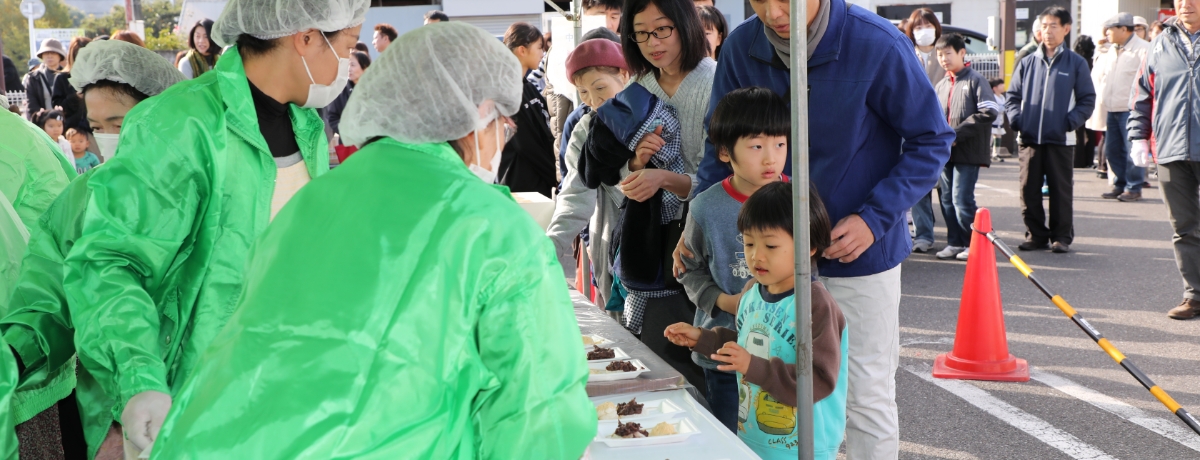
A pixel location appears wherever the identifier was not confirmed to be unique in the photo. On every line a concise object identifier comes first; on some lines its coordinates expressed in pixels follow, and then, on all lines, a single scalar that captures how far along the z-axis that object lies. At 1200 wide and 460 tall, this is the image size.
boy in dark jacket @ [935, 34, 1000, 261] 7.86
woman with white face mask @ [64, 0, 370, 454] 1.95
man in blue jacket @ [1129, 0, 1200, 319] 5.96
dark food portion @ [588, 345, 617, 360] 2.95
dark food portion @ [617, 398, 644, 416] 2.50
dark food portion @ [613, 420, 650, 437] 2.32
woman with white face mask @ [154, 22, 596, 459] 1.43
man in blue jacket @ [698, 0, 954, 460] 2.74
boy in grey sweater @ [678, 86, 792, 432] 2.79
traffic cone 5.00
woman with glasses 3.45
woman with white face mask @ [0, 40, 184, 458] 2.15
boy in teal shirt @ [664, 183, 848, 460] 2.39
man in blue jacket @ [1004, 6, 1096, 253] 7.98
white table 2.15
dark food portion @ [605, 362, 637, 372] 2.79
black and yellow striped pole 3.39
